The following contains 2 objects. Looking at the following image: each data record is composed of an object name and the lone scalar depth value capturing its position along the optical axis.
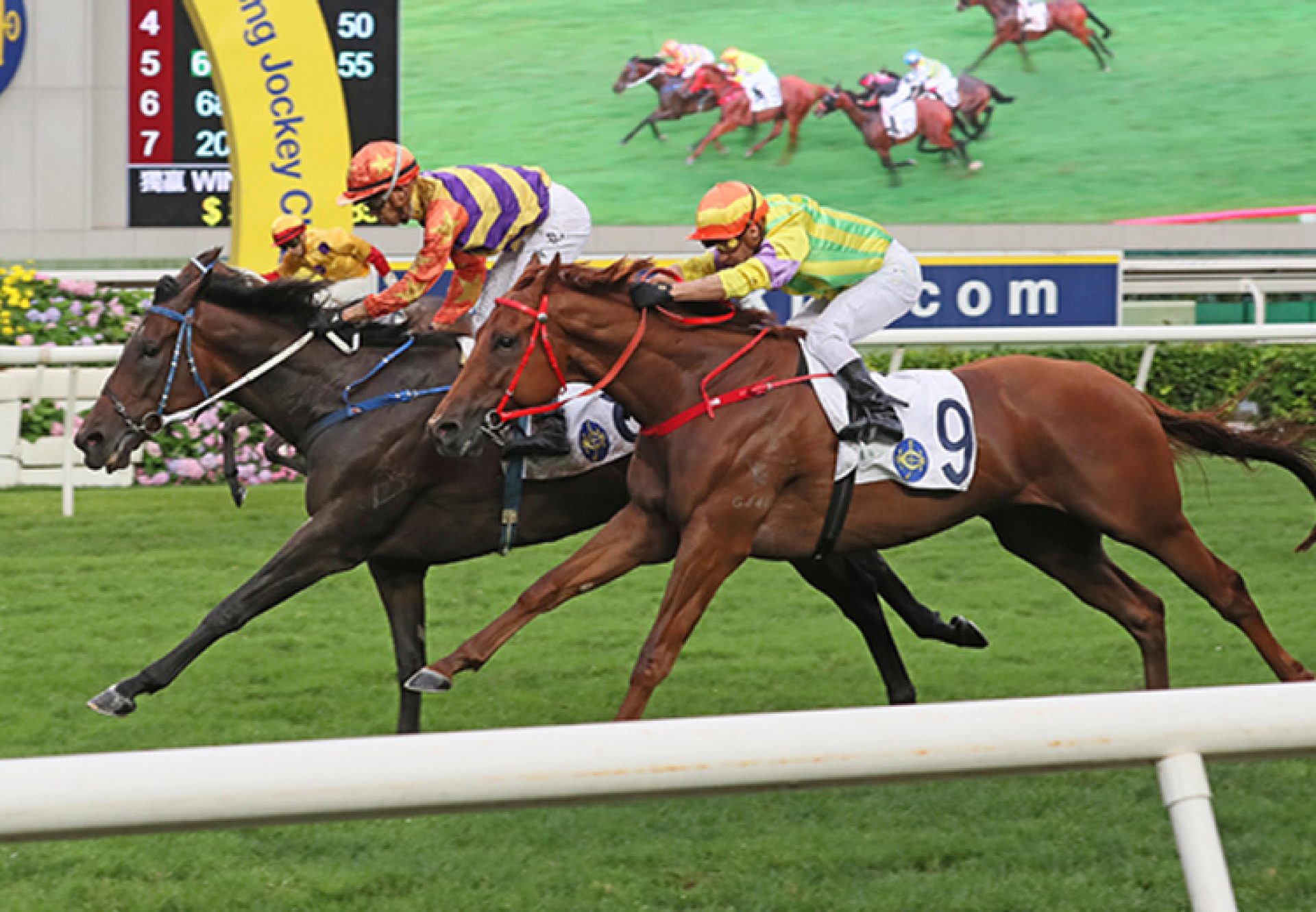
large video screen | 37.19
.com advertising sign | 23.09
